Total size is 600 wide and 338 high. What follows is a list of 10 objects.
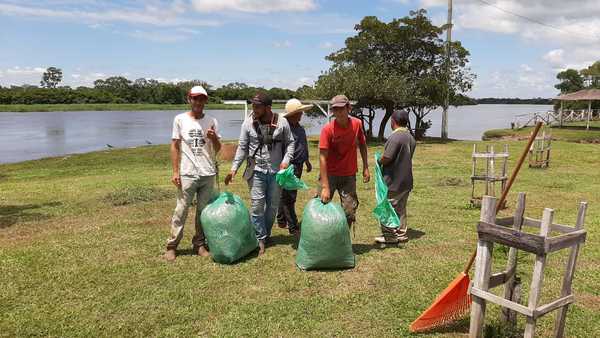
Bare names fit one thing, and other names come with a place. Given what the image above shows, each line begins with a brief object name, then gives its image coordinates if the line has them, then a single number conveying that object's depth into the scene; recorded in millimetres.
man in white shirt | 5277
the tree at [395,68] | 23691
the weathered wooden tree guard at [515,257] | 3107
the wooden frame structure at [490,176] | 8257
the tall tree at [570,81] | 60562
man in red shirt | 5352
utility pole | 26328
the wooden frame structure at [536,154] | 14086
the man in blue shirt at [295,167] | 6531
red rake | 3828
